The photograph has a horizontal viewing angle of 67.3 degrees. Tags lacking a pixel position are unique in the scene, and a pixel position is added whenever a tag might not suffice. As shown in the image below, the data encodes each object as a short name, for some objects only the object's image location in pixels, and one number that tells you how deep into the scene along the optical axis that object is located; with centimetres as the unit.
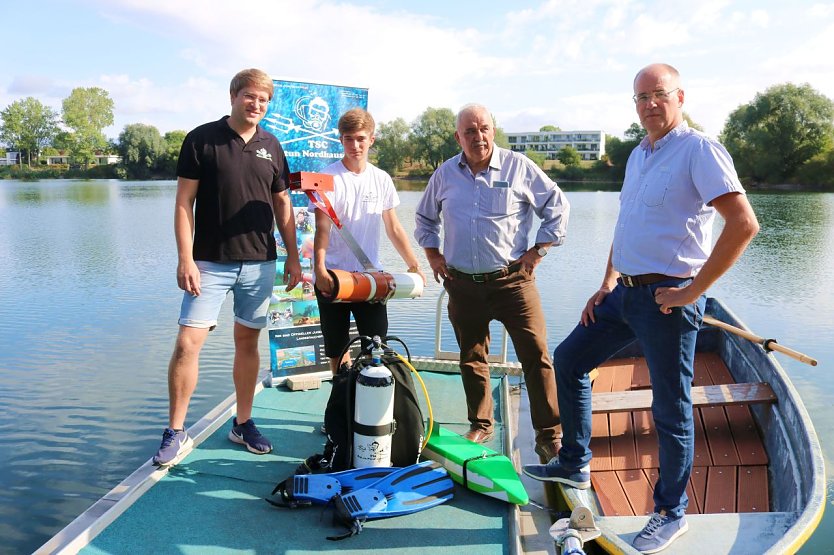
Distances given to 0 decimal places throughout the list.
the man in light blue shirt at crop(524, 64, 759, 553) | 229
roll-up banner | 477
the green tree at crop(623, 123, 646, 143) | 6269
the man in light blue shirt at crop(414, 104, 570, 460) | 342
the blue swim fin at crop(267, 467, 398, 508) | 288
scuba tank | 303
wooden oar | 347
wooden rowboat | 256
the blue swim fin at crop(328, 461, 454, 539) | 275
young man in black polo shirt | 307
